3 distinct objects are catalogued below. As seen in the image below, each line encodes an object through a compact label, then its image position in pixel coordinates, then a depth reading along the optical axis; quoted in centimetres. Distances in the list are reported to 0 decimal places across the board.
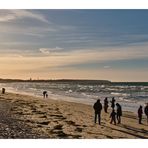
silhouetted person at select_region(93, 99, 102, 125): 1013
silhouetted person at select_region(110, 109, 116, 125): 1046
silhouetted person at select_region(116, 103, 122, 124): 1058
